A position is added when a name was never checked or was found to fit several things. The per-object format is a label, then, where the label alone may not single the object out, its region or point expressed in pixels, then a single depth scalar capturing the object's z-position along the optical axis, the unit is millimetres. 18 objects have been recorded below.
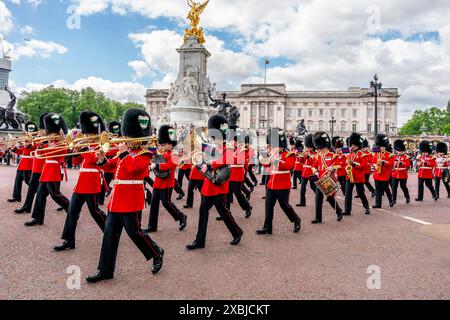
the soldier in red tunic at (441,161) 13247
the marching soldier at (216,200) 5848
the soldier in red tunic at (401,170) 11789
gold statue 34812
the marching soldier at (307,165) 9758
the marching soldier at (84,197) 5570
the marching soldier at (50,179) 6743
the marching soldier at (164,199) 6961
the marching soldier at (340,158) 10002
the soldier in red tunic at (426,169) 12344
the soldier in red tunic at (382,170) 10359
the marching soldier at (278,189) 6949
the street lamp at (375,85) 21420
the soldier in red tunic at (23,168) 9069
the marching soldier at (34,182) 7749
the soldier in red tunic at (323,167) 8133
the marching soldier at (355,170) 9445
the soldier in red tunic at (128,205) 4473
